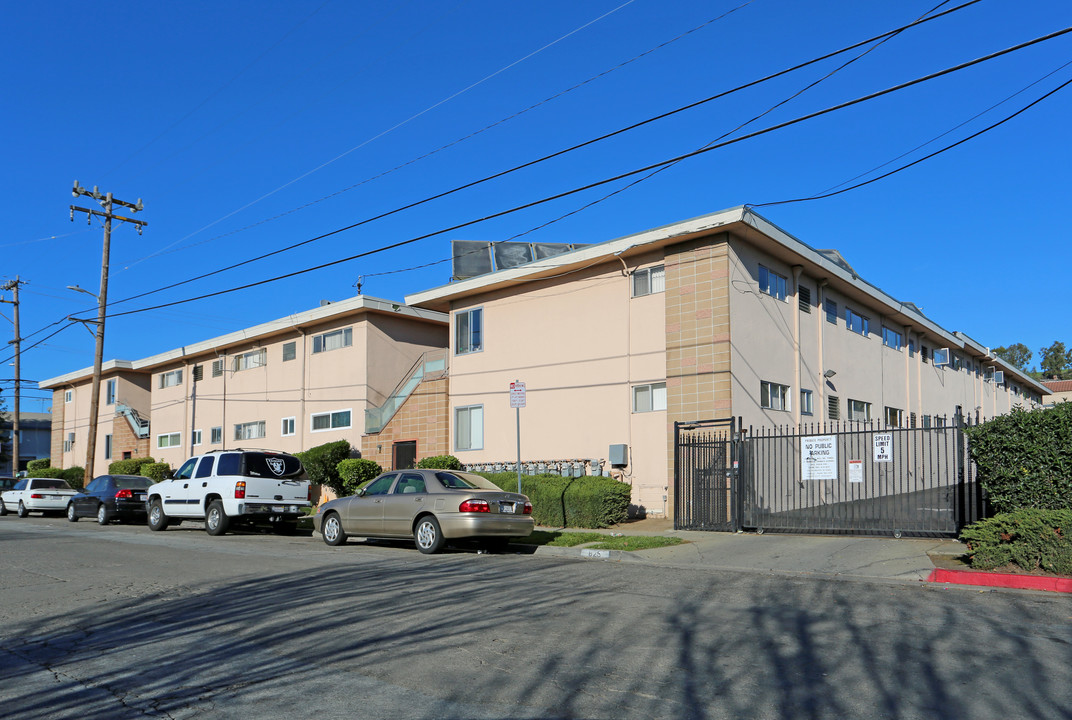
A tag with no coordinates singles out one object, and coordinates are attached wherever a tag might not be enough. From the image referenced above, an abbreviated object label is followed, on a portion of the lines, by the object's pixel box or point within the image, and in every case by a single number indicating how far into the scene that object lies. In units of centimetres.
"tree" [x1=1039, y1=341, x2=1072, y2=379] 9794
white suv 1862
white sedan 2920
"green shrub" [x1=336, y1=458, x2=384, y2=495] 2661
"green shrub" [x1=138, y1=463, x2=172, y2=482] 3866
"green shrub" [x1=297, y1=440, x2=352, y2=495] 2878
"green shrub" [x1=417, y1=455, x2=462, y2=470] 2428
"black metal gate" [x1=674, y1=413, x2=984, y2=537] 1504
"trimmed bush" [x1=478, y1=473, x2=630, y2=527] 1870
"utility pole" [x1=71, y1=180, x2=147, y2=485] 3159
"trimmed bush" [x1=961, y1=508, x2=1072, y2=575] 1080
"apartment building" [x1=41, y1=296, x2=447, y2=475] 3044
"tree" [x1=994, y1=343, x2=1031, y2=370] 10131
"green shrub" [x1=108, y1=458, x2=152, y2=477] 4074
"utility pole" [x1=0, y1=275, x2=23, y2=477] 4334
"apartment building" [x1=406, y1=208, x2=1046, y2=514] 2017
